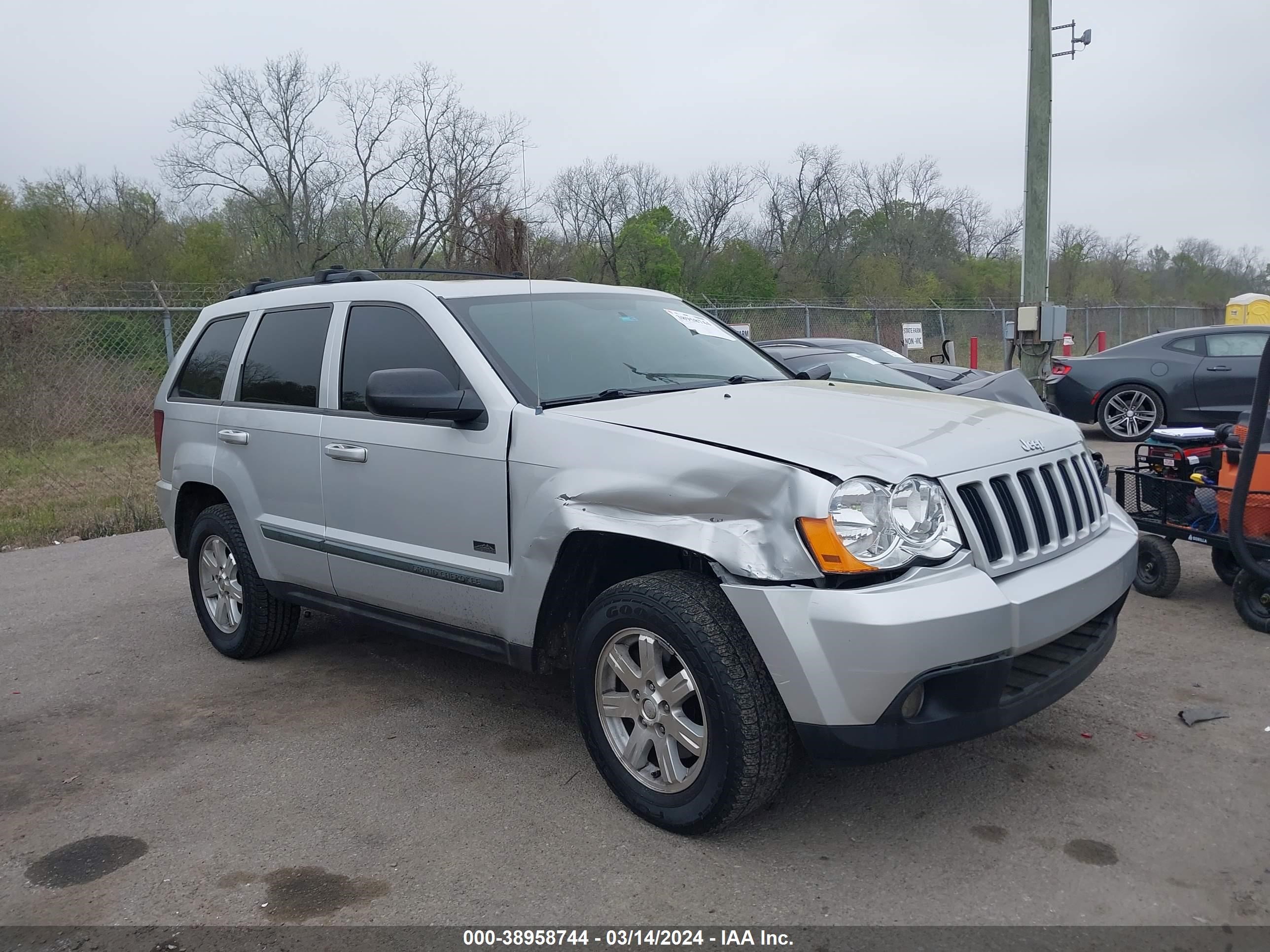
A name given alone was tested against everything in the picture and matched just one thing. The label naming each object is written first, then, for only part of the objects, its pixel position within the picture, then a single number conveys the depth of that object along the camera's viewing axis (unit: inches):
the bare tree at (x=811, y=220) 1815.9
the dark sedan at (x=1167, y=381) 469.7
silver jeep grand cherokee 120.6
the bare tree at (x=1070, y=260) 1850.4
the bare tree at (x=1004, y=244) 2128.4
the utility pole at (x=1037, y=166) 538.0
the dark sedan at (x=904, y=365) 409.7
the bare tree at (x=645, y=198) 1611.7
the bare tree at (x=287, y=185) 1273.4
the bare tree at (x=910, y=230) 1882.4
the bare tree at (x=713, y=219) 1667.1
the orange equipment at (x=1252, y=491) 205.0
